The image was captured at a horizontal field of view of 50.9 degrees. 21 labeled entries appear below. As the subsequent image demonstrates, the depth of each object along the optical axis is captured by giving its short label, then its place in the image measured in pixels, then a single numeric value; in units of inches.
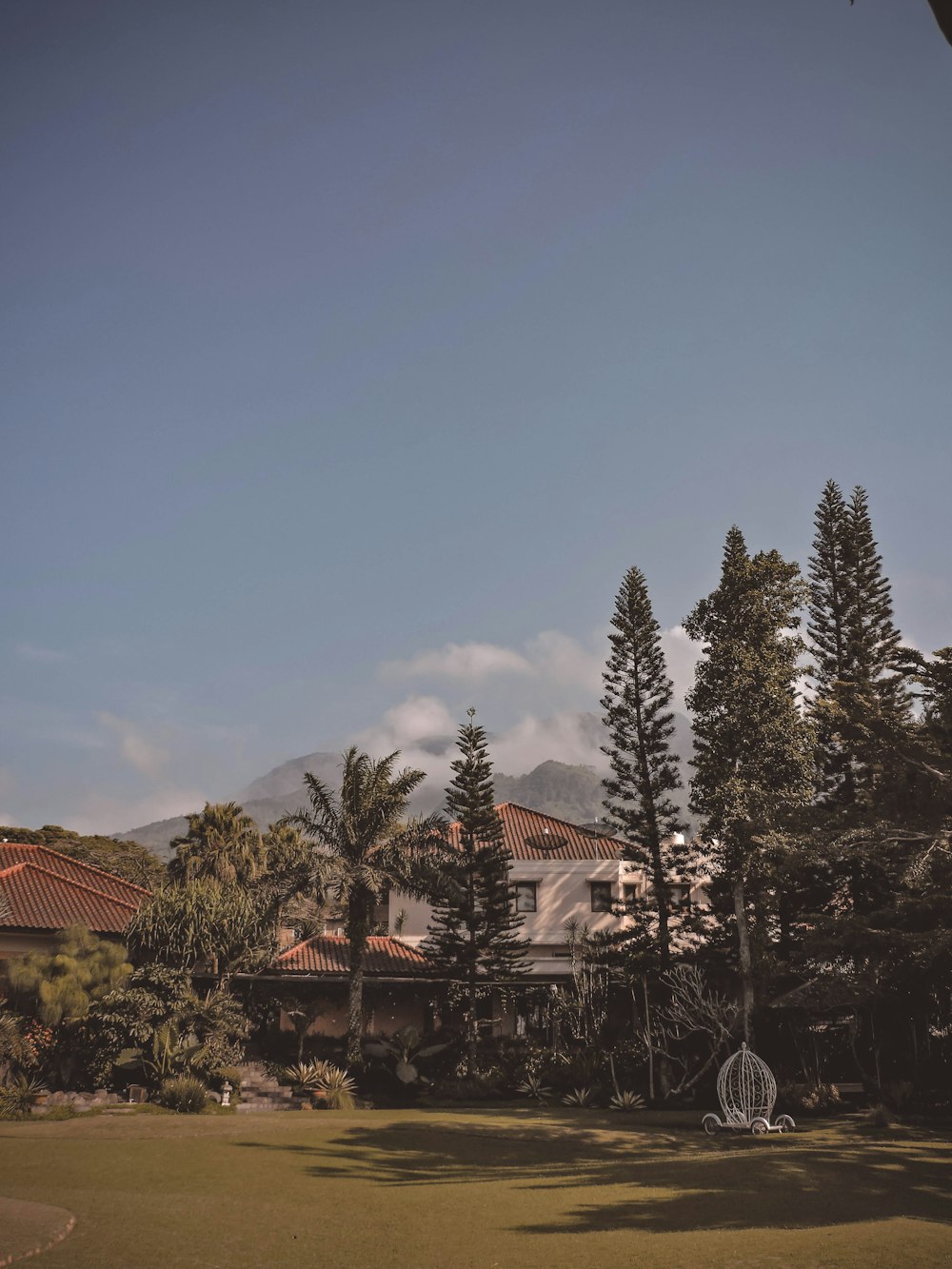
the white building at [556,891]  1456.7
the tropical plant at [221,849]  1246.3
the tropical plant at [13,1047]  829.2
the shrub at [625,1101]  920.3
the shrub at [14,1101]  785.6
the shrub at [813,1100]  842.8
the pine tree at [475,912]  1145.7
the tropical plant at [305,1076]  940.0
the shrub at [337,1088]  919.4
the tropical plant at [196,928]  959.0
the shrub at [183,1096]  839.7
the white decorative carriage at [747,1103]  736.3
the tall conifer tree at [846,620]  1184.2
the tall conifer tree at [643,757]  1191.6
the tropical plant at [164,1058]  879.7
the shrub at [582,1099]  943.0
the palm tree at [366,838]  1078.4
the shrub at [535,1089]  973.2
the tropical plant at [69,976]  860.0
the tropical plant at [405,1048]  1040.8
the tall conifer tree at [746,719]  1034.7
